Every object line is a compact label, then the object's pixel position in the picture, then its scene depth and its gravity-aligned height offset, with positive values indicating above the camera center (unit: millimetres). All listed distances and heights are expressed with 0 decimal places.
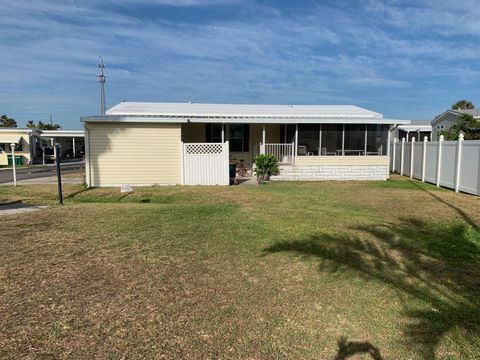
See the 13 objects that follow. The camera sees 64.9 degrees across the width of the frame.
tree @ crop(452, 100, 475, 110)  48931 +5053
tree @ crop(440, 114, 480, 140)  23438 +962
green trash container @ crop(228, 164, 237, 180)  15781 -1126
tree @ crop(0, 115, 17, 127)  66438 +4138
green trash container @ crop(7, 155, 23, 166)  33719 -1374
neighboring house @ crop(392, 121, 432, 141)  28398 +927
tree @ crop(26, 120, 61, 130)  67500 +3472
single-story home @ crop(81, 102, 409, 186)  14336 +48
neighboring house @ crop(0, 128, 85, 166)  34375 +277
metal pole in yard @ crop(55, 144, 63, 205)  9688 -334
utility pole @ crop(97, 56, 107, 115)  42094 +7124
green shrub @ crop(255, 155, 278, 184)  15867 -933
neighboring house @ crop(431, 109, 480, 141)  32281 +2133
